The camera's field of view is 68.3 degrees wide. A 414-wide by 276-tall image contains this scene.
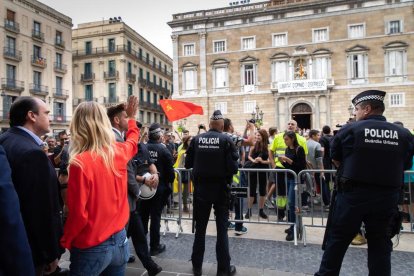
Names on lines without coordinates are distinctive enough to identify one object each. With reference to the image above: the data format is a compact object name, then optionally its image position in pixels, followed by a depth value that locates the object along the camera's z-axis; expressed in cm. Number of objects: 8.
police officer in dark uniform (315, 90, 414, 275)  304
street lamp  2762
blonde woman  211
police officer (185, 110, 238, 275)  394
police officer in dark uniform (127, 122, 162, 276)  376
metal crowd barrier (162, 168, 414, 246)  522
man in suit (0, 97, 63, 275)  198
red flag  890
